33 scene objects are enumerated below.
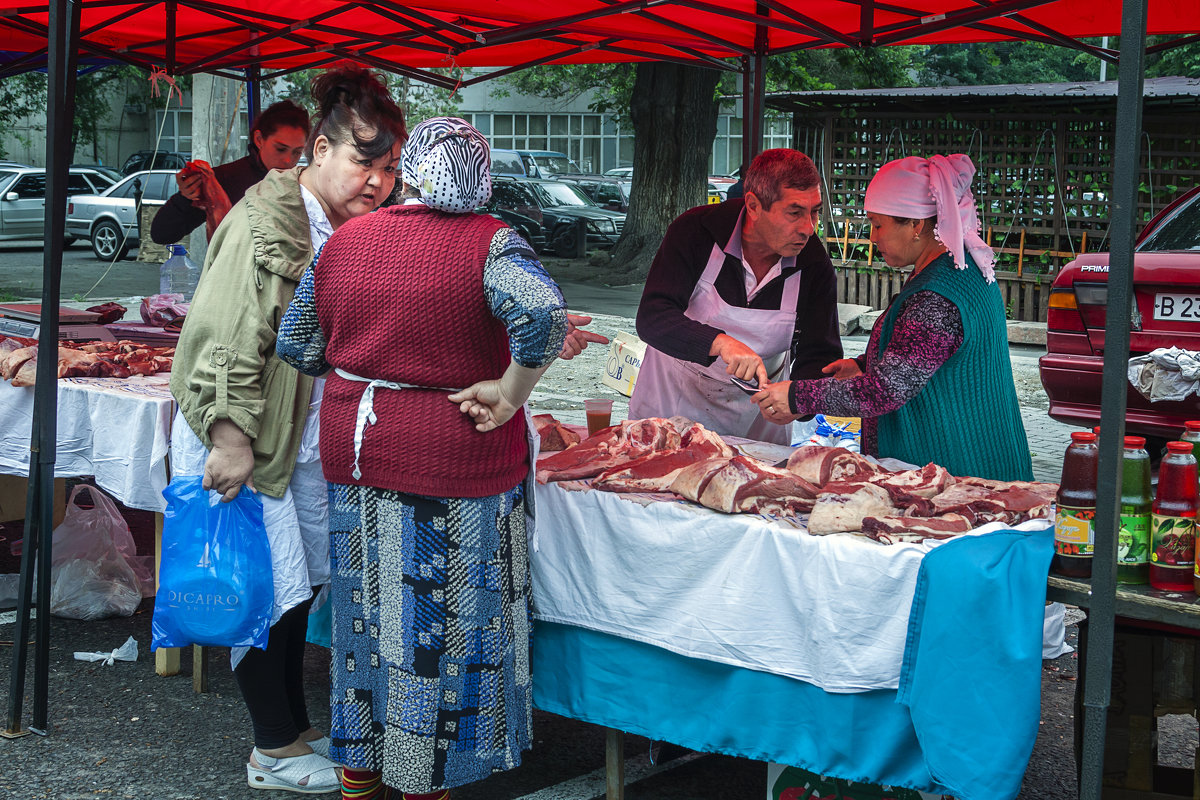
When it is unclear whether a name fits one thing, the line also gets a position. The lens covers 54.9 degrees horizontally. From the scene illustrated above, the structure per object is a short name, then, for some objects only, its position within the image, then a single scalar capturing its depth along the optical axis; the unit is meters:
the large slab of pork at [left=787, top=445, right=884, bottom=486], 3.06
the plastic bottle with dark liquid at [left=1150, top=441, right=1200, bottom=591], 2.27
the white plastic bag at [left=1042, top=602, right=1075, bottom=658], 3.69
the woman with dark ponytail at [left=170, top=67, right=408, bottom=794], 2.93
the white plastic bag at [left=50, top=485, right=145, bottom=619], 4.66
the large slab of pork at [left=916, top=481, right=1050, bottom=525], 2.70
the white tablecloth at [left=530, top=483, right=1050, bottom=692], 2.55
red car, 5.32
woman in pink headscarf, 2.95
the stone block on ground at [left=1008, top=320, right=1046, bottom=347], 11.70
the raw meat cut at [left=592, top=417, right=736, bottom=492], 3.04
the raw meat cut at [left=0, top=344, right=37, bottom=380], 4.18
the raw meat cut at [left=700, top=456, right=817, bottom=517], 2.82
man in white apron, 3.63
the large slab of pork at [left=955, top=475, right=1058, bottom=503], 2.86
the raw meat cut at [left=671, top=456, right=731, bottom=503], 2.89
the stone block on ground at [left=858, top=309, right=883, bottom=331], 12.68
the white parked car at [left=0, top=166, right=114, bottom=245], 22.02
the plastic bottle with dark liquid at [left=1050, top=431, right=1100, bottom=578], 2.33
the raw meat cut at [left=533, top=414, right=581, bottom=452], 3.61
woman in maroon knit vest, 2.53
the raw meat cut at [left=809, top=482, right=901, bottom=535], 2.65
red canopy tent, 2.24
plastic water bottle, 5.89
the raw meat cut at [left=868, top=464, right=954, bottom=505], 2.86
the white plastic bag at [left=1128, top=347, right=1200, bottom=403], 5.10
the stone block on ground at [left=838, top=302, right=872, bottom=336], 12.57
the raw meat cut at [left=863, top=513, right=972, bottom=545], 2.58
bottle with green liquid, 2.30
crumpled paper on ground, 4.26
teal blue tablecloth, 2.38
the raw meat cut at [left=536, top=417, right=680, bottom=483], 3.15
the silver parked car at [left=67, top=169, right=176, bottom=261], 20.22
